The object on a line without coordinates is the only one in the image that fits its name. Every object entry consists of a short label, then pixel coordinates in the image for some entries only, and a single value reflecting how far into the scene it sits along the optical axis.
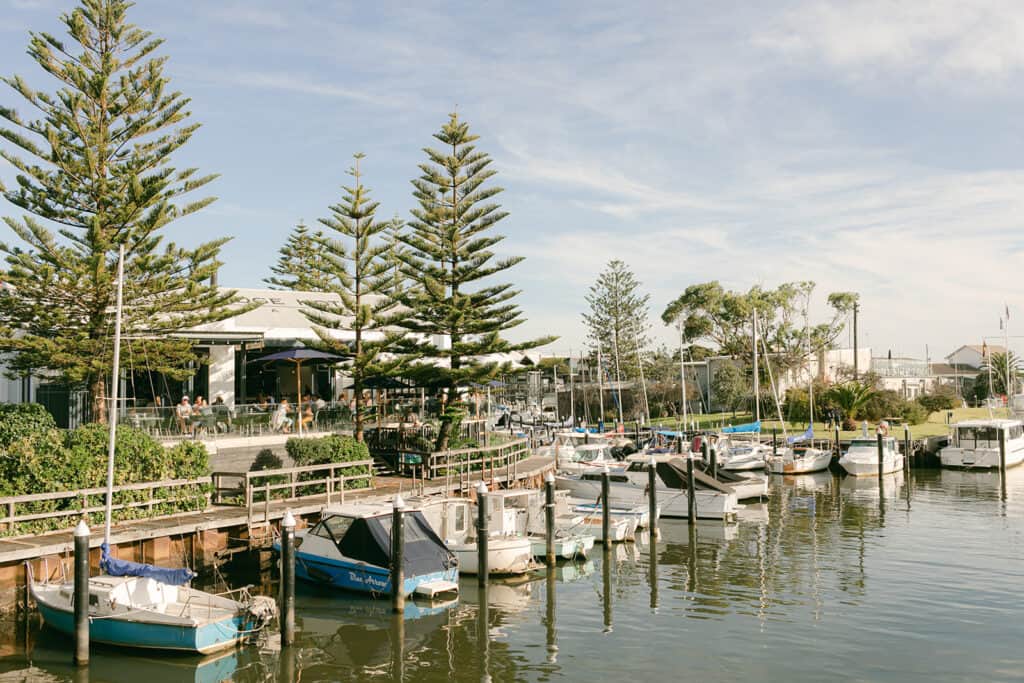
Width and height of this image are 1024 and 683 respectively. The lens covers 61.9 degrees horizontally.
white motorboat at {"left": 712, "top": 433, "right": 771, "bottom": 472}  37.56
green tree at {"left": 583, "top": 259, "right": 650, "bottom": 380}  69.50
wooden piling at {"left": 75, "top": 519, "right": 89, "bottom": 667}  12.59
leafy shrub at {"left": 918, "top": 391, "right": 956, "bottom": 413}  54.41
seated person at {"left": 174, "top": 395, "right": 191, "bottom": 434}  23.06
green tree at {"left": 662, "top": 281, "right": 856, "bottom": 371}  63.59
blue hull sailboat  13.19
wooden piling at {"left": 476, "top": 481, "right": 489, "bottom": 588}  17.47
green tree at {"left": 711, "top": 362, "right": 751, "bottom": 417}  59.44
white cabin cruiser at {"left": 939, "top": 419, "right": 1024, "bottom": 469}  39.06
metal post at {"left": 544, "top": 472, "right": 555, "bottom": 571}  19.80
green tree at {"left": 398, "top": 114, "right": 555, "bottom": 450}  29.01
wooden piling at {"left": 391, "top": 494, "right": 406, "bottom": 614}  15.79
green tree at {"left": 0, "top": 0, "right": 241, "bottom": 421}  22.84
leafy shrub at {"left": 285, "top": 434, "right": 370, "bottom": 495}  21.95
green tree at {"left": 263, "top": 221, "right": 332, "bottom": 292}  63.16
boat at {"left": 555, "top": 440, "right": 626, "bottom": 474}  33.28
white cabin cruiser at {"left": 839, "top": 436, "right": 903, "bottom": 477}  38.34
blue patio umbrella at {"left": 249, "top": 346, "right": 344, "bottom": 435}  26.94
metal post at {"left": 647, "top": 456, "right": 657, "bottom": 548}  23.42
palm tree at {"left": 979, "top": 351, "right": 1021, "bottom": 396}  68.64
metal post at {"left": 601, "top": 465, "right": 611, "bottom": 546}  21.86
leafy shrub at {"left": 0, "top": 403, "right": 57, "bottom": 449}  16.39
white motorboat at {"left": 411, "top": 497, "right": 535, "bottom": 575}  18.66
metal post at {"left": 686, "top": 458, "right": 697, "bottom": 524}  25.45
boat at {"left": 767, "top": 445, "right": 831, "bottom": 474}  39.38
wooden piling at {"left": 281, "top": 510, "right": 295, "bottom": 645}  13.88
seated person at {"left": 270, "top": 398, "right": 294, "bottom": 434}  25.33
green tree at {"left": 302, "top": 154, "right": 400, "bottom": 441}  26.95
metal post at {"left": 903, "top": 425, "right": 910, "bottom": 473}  38.81
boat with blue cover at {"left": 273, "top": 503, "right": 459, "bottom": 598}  16.52
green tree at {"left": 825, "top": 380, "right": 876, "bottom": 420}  48.69
